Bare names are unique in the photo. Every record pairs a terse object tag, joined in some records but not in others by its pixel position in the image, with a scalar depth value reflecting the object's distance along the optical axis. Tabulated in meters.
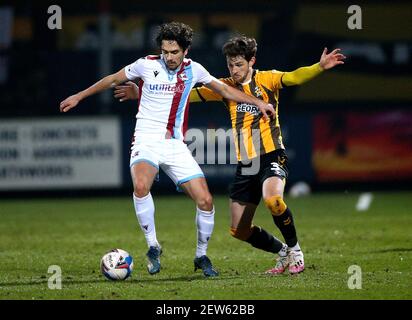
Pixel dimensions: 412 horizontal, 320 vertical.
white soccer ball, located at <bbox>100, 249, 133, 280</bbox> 18.02
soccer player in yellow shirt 19.14
